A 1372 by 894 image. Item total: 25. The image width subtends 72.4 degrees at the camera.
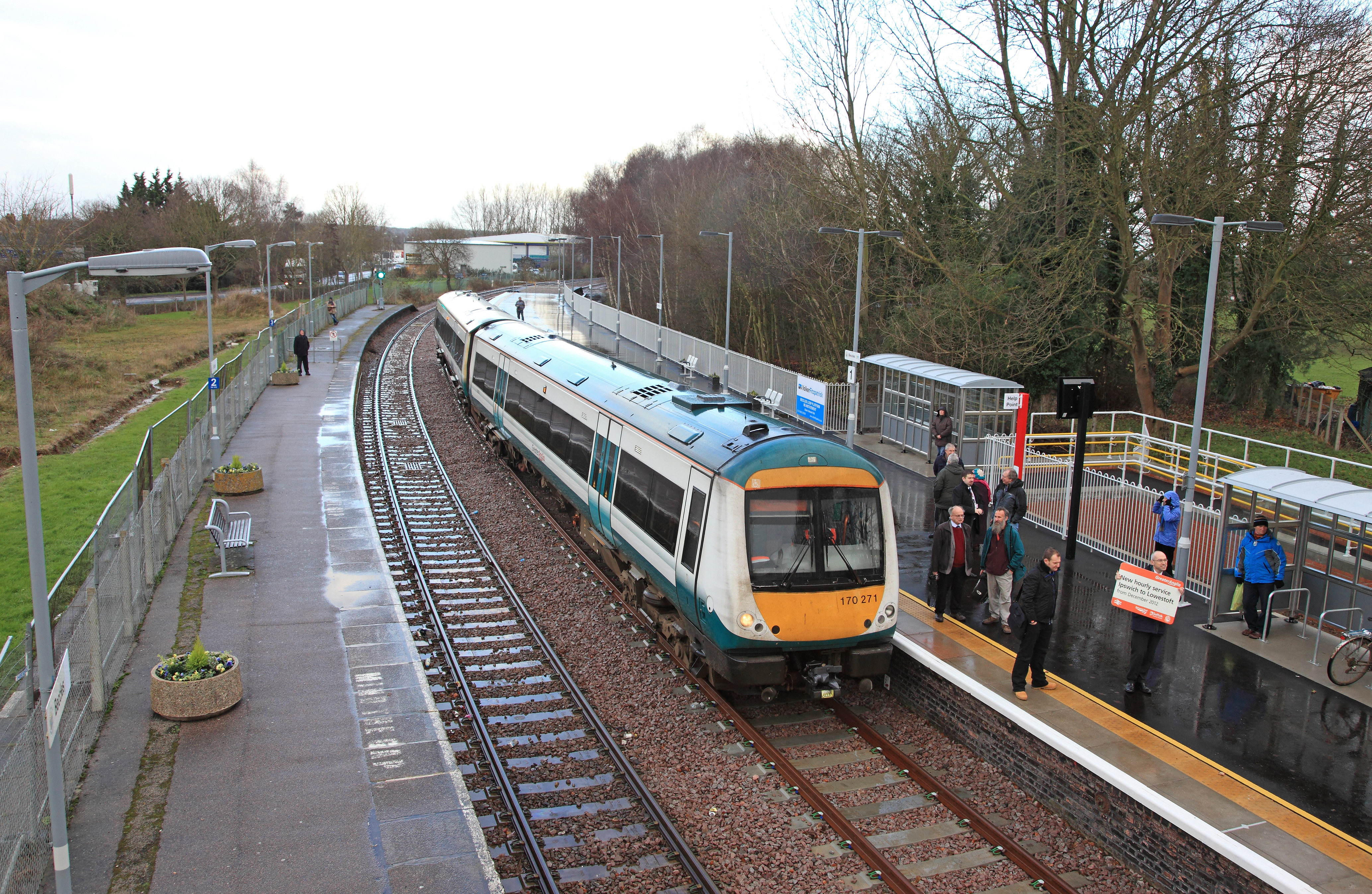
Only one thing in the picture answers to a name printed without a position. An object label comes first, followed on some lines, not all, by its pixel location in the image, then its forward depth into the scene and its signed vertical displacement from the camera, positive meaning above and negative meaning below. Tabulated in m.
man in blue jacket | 11.45 -3.06
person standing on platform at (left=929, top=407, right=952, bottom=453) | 19.80 -2.56
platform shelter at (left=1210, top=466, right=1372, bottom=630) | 10.73 -2.92
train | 9.69 -2.67
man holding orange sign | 9.71 -3.00
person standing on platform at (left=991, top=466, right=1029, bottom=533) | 13.27 -2.63
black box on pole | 14.20 -1.49
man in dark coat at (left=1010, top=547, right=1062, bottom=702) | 9.65 -3.05
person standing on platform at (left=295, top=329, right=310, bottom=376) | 33.88 -2.42
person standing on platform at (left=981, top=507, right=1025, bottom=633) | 11.73 -3.17
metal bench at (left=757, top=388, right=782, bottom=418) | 26.34 -2.76
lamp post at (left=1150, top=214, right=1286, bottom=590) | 12.67 -0.71
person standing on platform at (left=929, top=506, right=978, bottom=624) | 11.73 -3.15
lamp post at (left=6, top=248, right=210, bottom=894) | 5.90 -1.06
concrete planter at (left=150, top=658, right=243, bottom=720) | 9.78 -4.31
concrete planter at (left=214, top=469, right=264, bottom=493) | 18.81 -3.94
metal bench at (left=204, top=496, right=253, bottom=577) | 14.25 -3.86
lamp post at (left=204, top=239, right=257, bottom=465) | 20.66 -2.88
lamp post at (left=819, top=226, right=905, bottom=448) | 20.67 -1.49
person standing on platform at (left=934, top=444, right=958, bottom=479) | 14.16 -2.37
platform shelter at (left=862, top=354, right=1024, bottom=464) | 20.27 -2.15
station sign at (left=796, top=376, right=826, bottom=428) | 24.91 -2.58
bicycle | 10.09 -3.61
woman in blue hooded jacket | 13.14 -2.87
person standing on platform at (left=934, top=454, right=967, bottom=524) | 13.75 -2.57
